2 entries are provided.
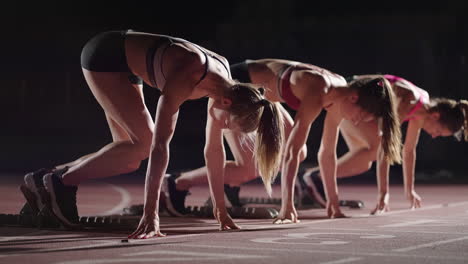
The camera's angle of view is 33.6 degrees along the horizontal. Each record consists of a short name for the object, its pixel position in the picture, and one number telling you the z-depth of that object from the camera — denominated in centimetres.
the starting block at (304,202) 925
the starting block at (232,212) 764
